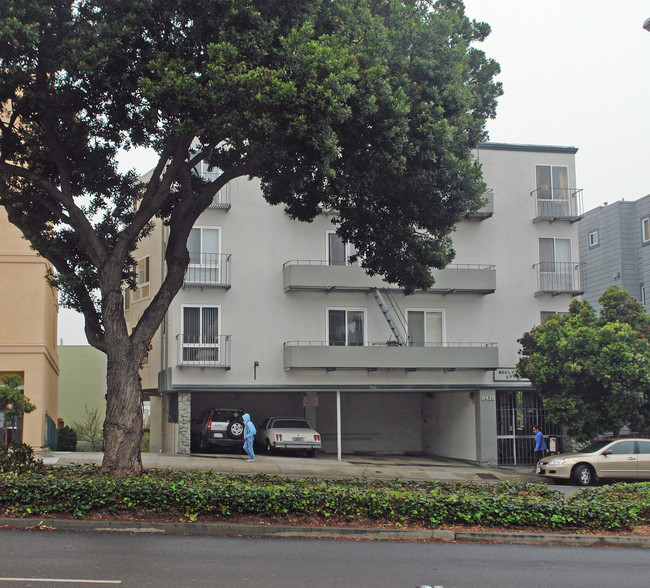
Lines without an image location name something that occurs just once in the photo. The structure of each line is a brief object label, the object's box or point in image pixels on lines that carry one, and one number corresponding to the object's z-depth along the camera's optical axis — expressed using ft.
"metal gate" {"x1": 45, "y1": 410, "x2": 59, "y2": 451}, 91.62
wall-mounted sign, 98.07
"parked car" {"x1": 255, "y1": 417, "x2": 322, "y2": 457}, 90.89
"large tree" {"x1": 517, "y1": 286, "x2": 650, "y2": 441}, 79.20
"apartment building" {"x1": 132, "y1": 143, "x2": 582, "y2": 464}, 93.30
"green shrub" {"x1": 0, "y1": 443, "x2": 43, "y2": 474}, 43.65
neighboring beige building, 85.15
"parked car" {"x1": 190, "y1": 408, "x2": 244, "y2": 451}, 89.92
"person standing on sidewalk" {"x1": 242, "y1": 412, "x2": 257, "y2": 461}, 79.82
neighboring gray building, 123.54
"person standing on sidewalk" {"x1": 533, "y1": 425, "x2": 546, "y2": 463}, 89.71
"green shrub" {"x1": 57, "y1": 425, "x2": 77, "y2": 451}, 107.04
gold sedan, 72.95
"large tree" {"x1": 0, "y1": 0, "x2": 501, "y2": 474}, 40.47
